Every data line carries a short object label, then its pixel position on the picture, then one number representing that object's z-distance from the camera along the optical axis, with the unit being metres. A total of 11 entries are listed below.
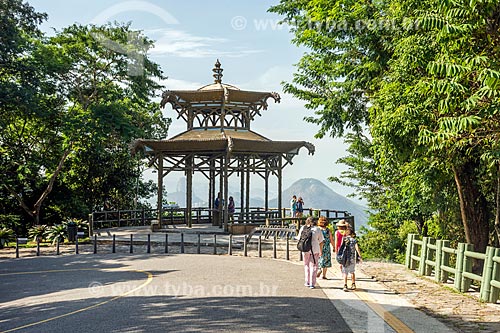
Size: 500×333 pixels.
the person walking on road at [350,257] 12.78
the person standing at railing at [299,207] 30.67
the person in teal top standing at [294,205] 30.33
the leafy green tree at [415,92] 13.38
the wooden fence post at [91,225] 29.03
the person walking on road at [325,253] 14.50
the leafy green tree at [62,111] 31.34
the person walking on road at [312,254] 13.41
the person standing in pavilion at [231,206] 31.69
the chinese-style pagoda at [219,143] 29.50
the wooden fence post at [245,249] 21.56
